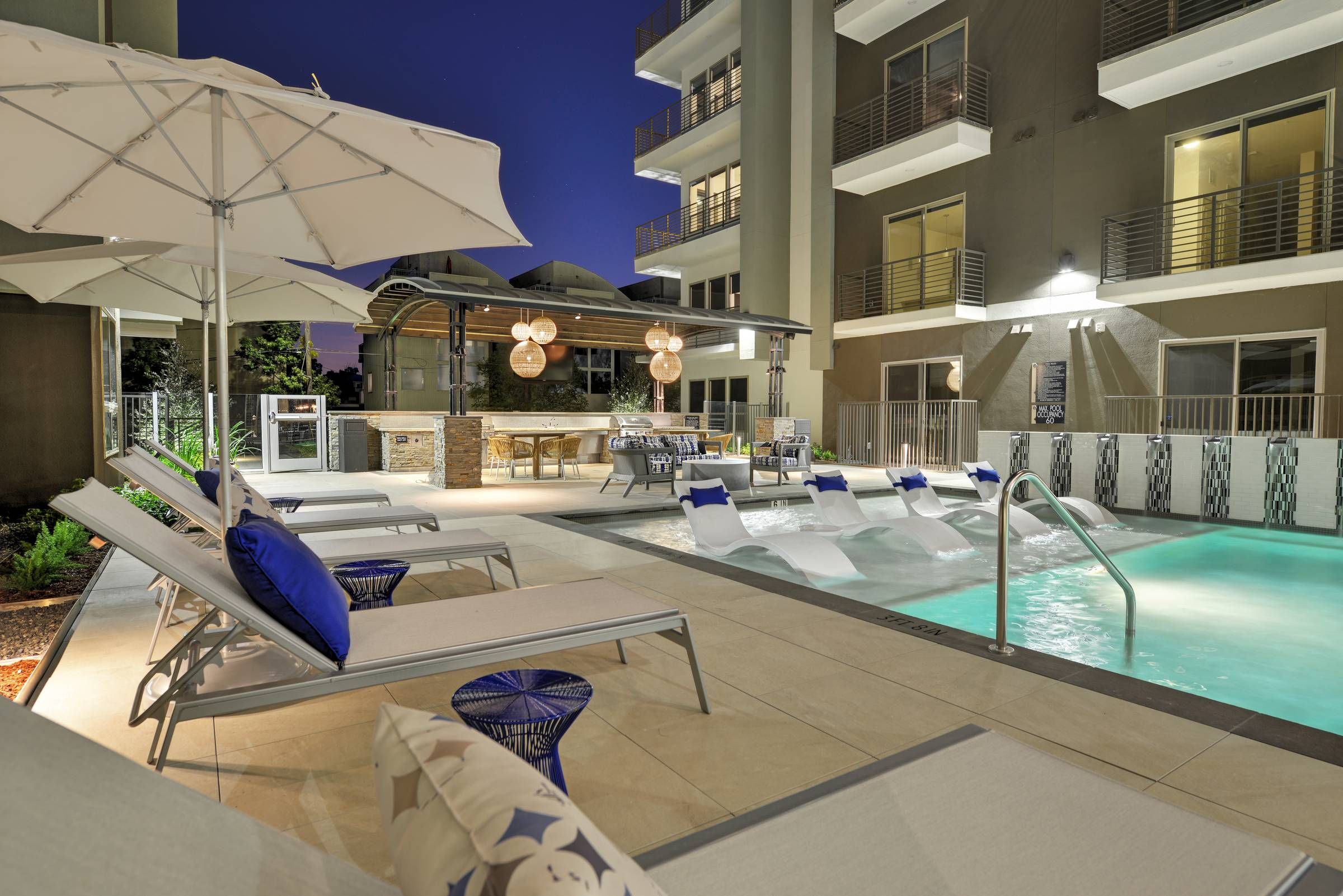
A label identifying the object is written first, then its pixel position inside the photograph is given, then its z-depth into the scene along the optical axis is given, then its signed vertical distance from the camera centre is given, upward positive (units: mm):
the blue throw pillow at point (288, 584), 1989 -488
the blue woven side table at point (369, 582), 3348 -783
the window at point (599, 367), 23312 +1529
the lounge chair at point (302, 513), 3307 -690
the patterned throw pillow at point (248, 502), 3689 -464
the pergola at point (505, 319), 10750 +1849
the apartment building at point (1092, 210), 9922 +3481
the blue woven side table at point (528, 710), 1708 -722
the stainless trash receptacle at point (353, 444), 13172 -544
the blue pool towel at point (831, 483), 7117 -667
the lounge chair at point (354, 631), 1982 -732
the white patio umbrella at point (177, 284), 4262 +977
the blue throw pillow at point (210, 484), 4031 -395
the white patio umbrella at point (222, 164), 2879 +1308
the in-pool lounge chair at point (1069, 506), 7691 -990
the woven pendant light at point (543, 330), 11844 +1398
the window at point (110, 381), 7383 +354
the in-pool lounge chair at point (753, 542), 5324 -972
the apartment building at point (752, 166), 16719 +6154
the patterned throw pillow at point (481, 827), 612 -376
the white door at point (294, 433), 12758 -349
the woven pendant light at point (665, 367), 12383 +835
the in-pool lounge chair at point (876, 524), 6410 -997
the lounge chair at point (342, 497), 5766 -674
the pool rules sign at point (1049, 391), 12438 +446
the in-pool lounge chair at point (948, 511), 7246 -994
